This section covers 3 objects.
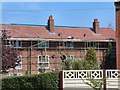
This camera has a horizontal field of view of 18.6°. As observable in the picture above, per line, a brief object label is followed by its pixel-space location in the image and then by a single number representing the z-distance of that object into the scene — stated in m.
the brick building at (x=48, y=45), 37.00
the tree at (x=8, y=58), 28.11
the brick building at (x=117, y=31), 19.31
